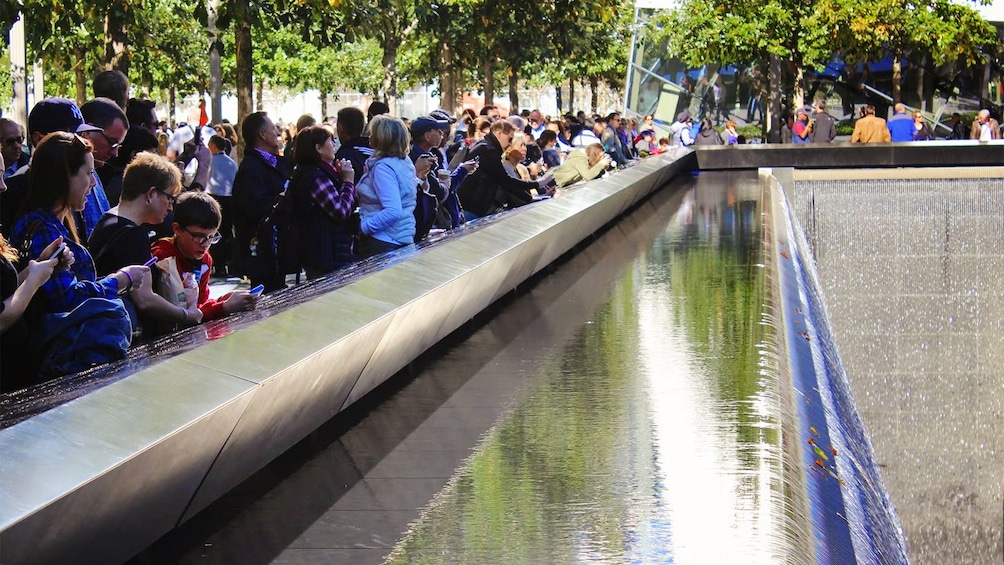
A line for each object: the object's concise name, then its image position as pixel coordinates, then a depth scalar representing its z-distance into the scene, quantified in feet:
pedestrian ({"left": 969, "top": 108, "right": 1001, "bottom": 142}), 98.55
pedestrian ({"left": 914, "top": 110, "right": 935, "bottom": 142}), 104.81
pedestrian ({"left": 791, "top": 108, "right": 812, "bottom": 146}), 98.53
